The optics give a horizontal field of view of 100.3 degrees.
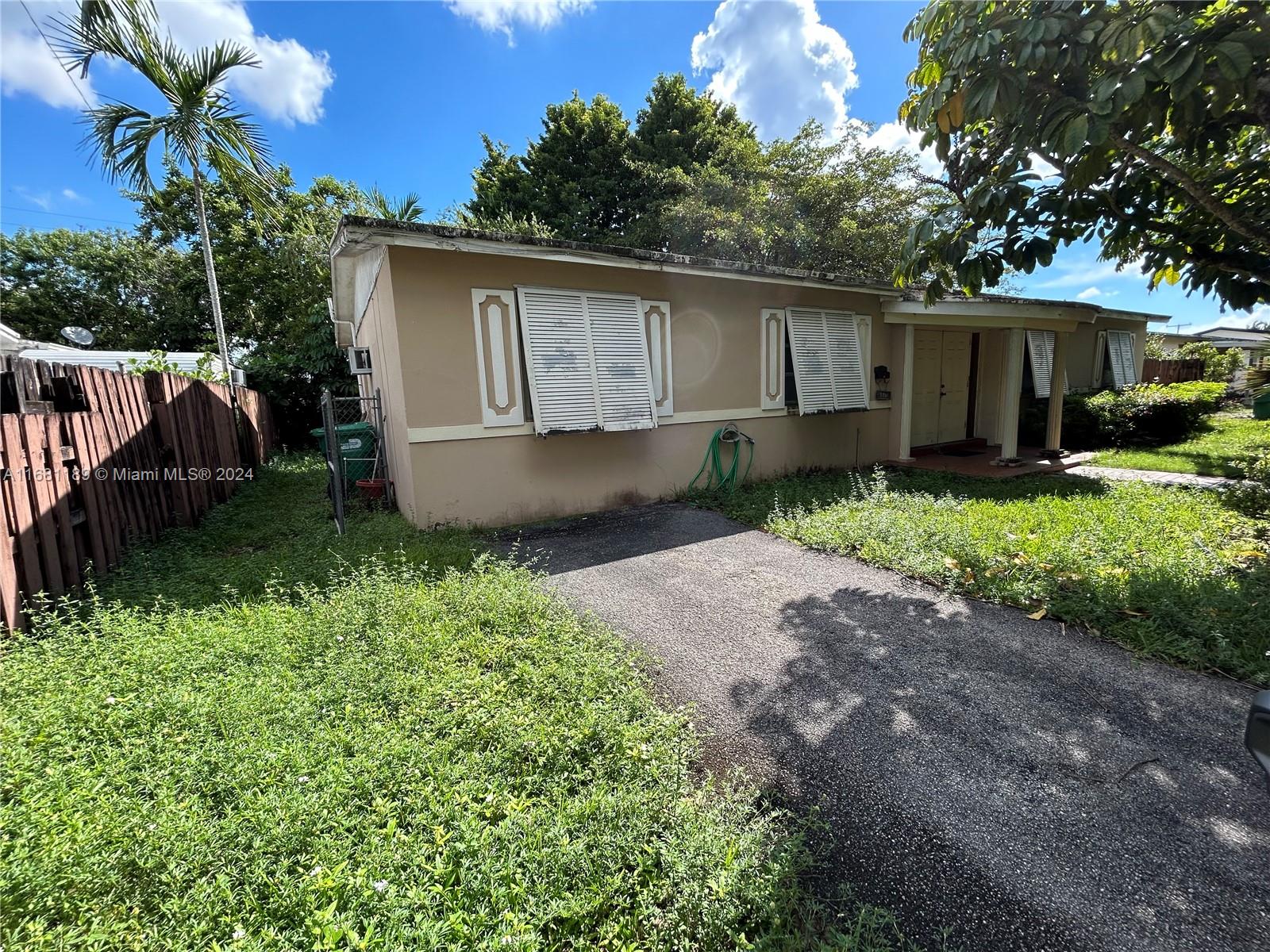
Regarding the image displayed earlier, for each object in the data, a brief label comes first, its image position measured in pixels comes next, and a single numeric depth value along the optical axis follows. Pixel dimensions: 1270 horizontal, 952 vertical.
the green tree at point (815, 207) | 13.52
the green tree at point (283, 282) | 14.15
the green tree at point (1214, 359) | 18.08
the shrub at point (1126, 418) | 10.34
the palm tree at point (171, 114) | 7.54
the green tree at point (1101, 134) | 2.79
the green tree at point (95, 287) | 20.78
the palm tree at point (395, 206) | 13.09
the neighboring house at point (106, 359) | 11.51
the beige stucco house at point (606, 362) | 5.37
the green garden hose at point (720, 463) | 7.30
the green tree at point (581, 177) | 17.41
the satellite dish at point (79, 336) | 9.46
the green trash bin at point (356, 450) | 7.08
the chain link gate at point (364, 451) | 7.05
